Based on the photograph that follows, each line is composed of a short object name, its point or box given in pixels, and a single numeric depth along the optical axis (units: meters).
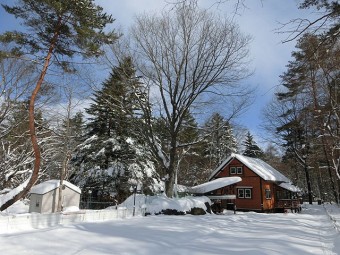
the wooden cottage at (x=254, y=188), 31.05
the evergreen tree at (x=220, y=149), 41.38
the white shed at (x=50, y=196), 21.64
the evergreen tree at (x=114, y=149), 23.58
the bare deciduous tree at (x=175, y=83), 21.45
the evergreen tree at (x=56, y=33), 14.19
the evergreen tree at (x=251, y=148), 55.83
